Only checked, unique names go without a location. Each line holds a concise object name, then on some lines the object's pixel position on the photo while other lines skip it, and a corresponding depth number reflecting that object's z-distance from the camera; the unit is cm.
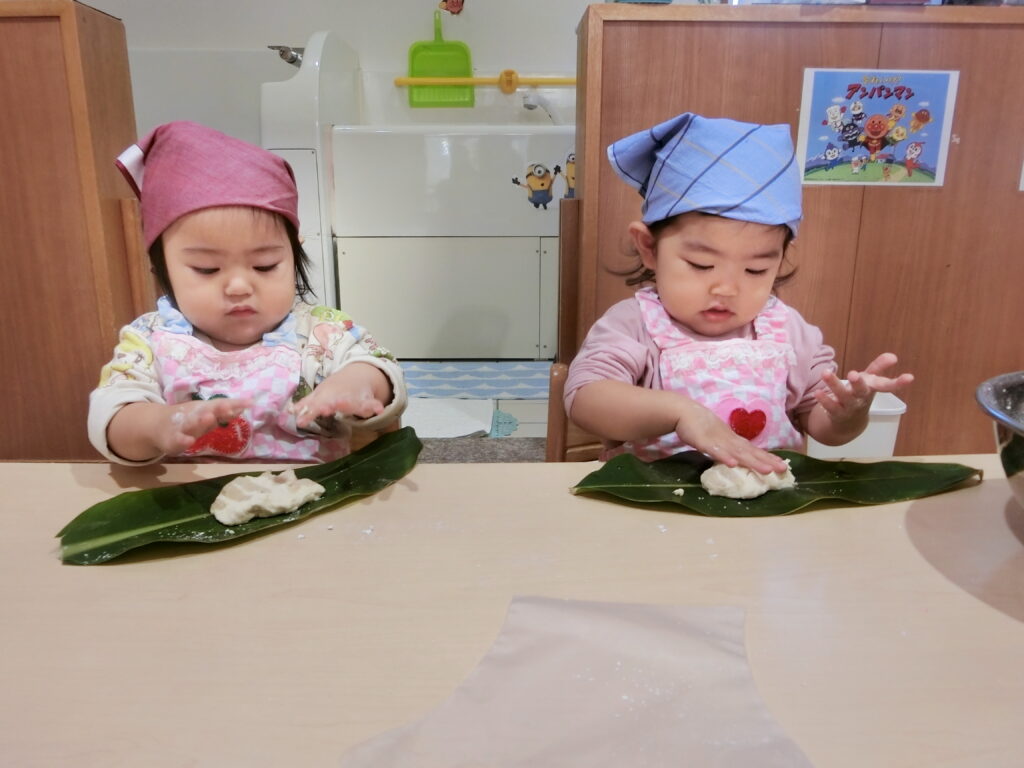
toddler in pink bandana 93
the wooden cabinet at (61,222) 143
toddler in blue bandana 95
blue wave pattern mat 291
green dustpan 323
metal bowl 63
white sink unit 290
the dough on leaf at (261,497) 72
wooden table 46
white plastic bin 163
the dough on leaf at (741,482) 77
